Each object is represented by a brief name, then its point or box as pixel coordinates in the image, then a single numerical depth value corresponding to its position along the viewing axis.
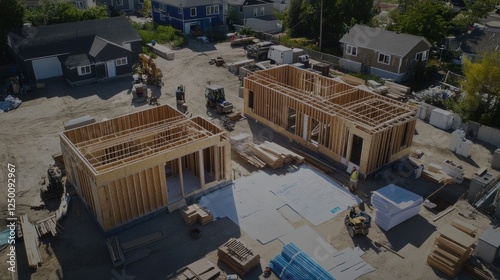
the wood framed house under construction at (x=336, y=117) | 24.52
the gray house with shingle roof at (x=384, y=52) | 40.38
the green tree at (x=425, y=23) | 44.41
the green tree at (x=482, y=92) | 29.27
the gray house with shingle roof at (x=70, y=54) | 39.41
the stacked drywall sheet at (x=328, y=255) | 18.25
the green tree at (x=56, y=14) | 47.89
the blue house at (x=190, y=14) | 55.22
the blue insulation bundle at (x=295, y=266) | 17.32
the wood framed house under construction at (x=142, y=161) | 19.72
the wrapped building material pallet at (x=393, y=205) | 20.62
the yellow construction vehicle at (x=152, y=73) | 39.12
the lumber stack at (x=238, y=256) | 17.92
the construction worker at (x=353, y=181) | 23.23
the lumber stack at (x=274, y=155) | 25.64
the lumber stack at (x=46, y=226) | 20.19
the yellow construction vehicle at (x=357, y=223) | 20.09
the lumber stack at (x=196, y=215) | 20.84
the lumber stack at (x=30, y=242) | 18.36
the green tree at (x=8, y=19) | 41.66
